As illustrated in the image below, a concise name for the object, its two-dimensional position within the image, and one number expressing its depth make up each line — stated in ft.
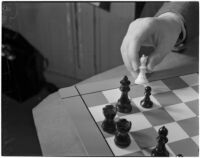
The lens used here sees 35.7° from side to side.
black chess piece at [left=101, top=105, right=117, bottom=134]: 2.79
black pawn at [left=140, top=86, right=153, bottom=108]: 3.09
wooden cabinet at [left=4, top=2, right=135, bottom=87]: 5.78
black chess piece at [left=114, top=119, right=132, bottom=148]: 2.60
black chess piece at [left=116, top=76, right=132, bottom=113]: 3.05
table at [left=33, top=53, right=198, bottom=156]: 2.72
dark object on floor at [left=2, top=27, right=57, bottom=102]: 5.44
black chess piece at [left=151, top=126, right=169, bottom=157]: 2.49
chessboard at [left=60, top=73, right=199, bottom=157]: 2.64
